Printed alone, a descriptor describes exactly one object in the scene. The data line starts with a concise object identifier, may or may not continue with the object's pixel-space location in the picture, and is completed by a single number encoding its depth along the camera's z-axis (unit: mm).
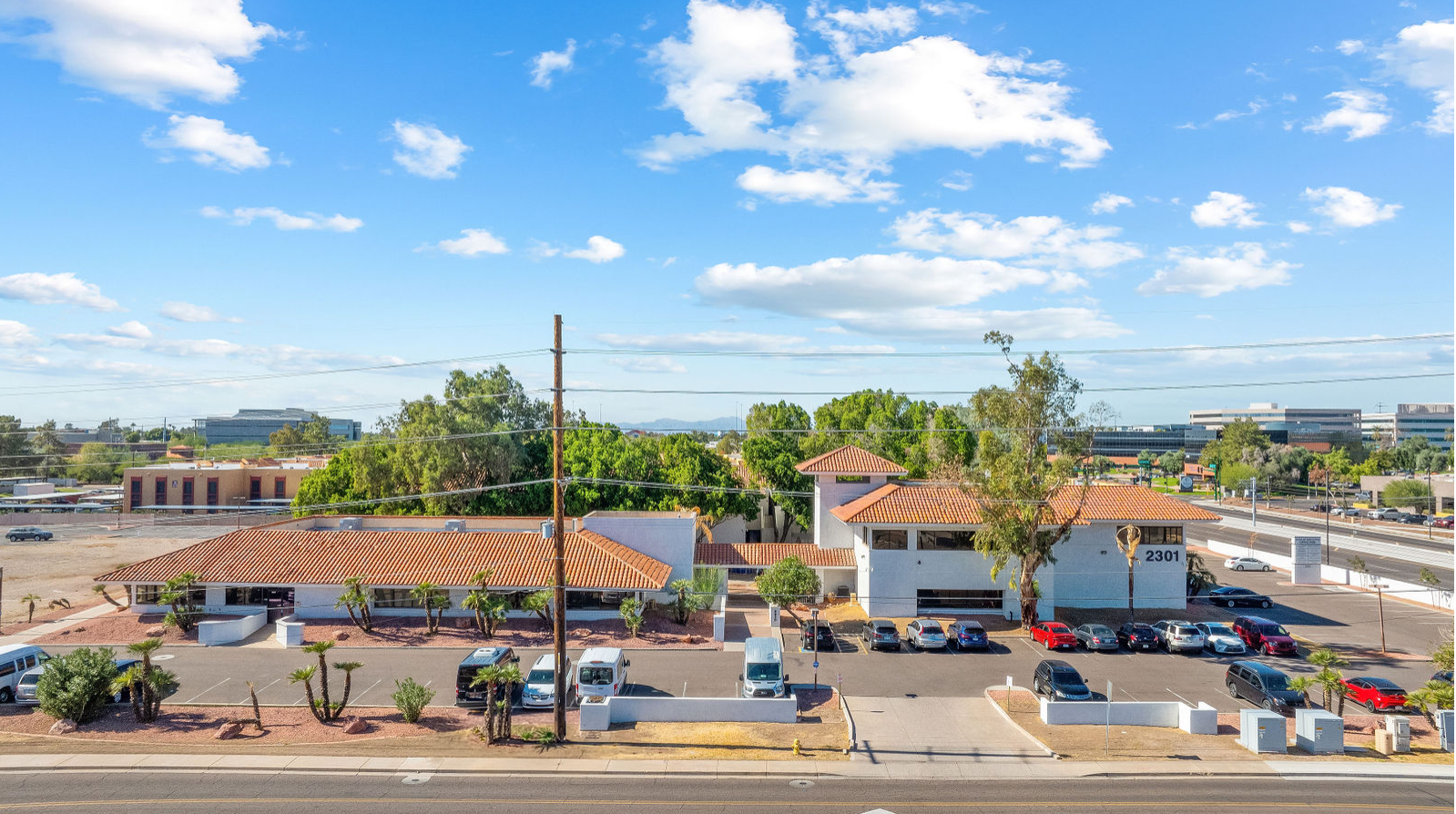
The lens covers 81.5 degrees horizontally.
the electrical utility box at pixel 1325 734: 26594
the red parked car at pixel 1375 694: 31031
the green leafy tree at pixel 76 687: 27234
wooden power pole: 26422
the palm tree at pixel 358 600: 40688
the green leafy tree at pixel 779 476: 71438
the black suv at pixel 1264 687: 30156
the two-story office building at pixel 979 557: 46938
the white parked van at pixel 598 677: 30188
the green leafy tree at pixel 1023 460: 42531
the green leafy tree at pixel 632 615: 40531
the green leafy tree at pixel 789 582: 44375
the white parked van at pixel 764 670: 30406
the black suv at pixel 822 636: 39500
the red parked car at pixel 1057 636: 40062
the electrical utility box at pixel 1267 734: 26359
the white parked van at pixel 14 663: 30688
